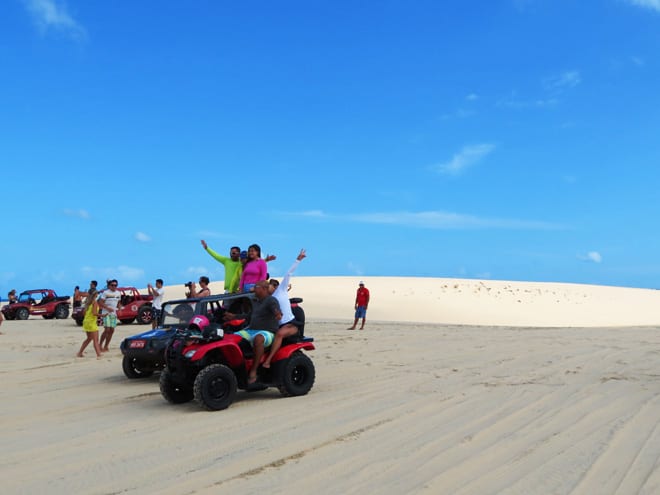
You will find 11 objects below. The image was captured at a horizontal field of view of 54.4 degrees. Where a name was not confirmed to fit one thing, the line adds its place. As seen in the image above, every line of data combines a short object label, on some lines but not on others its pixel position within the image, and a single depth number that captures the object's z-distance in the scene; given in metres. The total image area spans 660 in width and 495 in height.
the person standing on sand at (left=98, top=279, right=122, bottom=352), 13.45
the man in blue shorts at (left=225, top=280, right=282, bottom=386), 8.02
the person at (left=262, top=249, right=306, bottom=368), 8.23
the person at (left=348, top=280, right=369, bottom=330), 21.73
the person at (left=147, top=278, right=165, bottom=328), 15.87
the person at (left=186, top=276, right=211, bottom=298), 12.99
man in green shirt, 11.66
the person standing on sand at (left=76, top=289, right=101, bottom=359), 13.02
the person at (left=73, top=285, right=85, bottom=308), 27.03
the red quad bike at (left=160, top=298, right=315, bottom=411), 7.46
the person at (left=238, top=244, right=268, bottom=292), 10.36
